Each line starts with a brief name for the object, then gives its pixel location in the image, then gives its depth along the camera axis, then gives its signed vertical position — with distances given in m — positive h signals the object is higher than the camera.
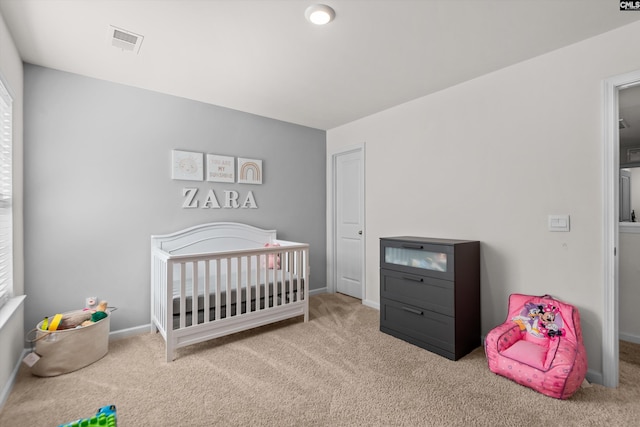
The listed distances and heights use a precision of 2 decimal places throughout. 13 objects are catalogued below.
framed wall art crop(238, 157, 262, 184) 3.40 +0.49
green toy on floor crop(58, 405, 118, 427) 1.11 -0.77
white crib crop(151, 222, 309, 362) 2.33 -0.64
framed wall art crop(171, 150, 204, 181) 2.96 +0.49
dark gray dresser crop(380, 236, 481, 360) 2.31 -0.67
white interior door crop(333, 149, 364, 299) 3.84 -0.11
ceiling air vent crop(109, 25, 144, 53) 1.94 +1.18
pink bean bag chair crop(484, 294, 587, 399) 1.77 -0.88
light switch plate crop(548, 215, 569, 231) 2.12 -0.08
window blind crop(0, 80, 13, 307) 1.94 +0.11
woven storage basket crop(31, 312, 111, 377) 2.04 -0.94
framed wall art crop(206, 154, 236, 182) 3.18 +0.49
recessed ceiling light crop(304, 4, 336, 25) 1.71 +1.17
